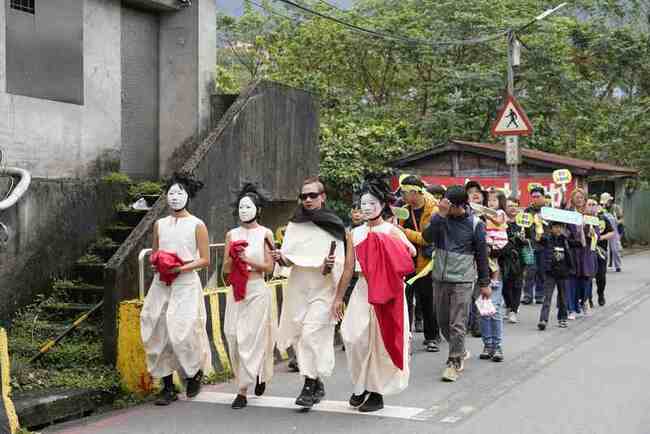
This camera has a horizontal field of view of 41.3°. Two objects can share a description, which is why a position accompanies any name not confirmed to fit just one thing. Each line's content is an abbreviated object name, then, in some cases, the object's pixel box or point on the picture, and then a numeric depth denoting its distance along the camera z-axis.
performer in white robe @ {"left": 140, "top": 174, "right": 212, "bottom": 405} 7.93
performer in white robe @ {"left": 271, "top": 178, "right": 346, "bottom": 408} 7.56
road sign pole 17.16
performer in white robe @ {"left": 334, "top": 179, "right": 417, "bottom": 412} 7.42
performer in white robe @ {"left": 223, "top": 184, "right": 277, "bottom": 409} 7.78
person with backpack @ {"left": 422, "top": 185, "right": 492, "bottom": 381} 8.88
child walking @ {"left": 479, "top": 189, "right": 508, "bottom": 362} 9.83
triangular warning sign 16.22
